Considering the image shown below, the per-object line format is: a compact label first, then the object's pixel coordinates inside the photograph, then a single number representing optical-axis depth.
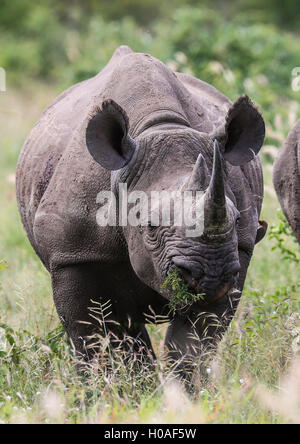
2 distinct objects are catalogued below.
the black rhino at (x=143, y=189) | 9.98
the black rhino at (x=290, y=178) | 14.38
